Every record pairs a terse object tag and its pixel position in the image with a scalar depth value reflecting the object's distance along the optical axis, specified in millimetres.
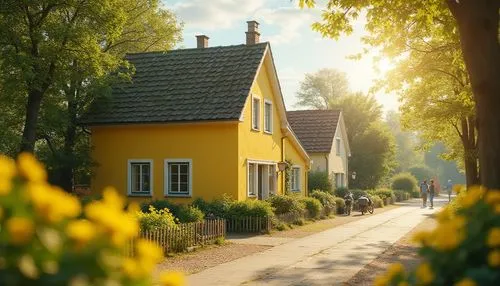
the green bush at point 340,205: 34375
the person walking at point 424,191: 43844
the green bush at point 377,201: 43156
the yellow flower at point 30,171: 2334
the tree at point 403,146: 122875
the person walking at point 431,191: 41469
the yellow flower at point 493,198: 3377
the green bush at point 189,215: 18391
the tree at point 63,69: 22156
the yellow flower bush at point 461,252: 2906
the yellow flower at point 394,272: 3253
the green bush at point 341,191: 42250
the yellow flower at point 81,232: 2134
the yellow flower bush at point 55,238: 2131
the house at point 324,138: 43656
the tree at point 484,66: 9641
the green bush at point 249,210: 21766
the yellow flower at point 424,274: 2947
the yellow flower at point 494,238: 2889
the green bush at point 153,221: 15547
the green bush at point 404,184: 66562
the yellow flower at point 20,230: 2053
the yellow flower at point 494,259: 2812
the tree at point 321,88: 87812
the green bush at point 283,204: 25031
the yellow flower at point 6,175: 2245
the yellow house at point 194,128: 24656
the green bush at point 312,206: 27922
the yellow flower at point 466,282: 2742
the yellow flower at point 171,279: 2539
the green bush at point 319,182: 38469
